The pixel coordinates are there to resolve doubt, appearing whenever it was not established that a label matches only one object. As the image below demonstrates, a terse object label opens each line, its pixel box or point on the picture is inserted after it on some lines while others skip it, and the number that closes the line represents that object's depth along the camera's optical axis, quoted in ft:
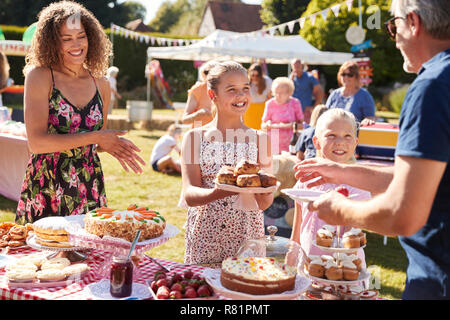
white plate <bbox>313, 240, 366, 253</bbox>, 6.98
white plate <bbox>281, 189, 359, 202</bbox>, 6.22
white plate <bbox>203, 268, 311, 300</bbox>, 5.82
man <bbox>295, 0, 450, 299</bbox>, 4.44
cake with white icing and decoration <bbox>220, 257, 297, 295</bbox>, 5.94
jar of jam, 6.23
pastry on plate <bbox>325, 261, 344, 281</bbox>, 6.66
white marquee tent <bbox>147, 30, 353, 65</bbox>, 41.75
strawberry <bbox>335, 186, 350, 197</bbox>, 6.64
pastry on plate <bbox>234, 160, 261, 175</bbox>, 7.37
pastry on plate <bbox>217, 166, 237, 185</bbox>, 7.38
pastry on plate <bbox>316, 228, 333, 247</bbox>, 7.24
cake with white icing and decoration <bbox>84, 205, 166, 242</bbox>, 7.27
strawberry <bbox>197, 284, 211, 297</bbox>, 6.24
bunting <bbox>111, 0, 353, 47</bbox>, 30.68
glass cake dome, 6.91
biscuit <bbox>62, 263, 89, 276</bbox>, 7.14
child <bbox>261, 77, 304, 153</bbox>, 25.16
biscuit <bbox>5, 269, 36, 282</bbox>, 6.80
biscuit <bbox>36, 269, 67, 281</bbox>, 6.93
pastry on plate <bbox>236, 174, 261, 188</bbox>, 7.13
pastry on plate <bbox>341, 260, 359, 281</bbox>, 6.69
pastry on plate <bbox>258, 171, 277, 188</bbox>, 7.25
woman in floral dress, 9.18
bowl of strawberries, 6.20
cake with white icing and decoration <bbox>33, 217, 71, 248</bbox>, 7.64
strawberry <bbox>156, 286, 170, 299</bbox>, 6.24
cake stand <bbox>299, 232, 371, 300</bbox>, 6.60
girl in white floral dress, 8.82
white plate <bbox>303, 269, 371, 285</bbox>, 6.59
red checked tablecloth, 6.59
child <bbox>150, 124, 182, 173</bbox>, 32.37
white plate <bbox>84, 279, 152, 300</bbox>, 6.35
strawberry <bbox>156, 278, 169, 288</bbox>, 6.54
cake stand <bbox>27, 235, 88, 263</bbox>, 7.66
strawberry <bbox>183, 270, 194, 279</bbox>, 6.81
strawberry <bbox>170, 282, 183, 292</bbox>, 6.32
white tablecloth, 21.65
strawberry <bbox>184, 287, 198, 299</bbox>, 6.16
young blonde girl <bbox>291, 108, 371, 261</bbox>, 9.37
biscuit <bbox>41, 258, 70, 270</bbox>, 7.24
